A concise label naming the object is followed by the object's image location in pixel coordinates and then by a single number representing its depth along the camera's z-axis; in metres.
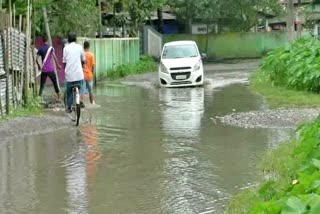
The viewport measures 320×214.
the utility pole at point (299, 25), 43.71
